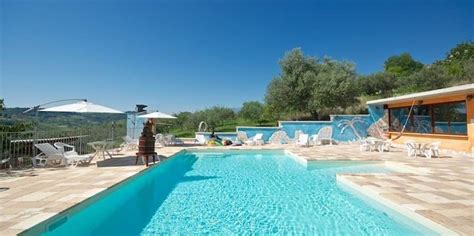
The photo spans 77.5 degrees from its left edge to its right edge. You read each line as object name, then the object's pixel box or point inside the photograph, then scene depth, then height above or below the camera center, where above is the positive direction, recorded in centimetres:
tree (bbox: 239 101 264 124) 3212 +225
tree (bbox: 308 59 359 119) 1994 +268
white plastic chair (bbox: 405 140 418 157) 1131 -79
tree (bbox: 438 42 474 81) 2859 +849
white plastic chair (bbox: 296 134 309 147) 1606 -58
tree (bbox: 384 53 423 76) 4474 +1069
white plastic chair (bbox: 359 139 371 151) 1366 -75
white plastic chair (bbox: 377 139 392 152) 1323 -69
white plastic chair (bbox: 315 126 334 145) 1777 -17
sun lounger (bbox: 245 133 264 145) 1714 -55
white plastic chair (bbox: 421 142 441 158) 1095 -76
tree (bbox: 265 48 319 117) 2148 +335
